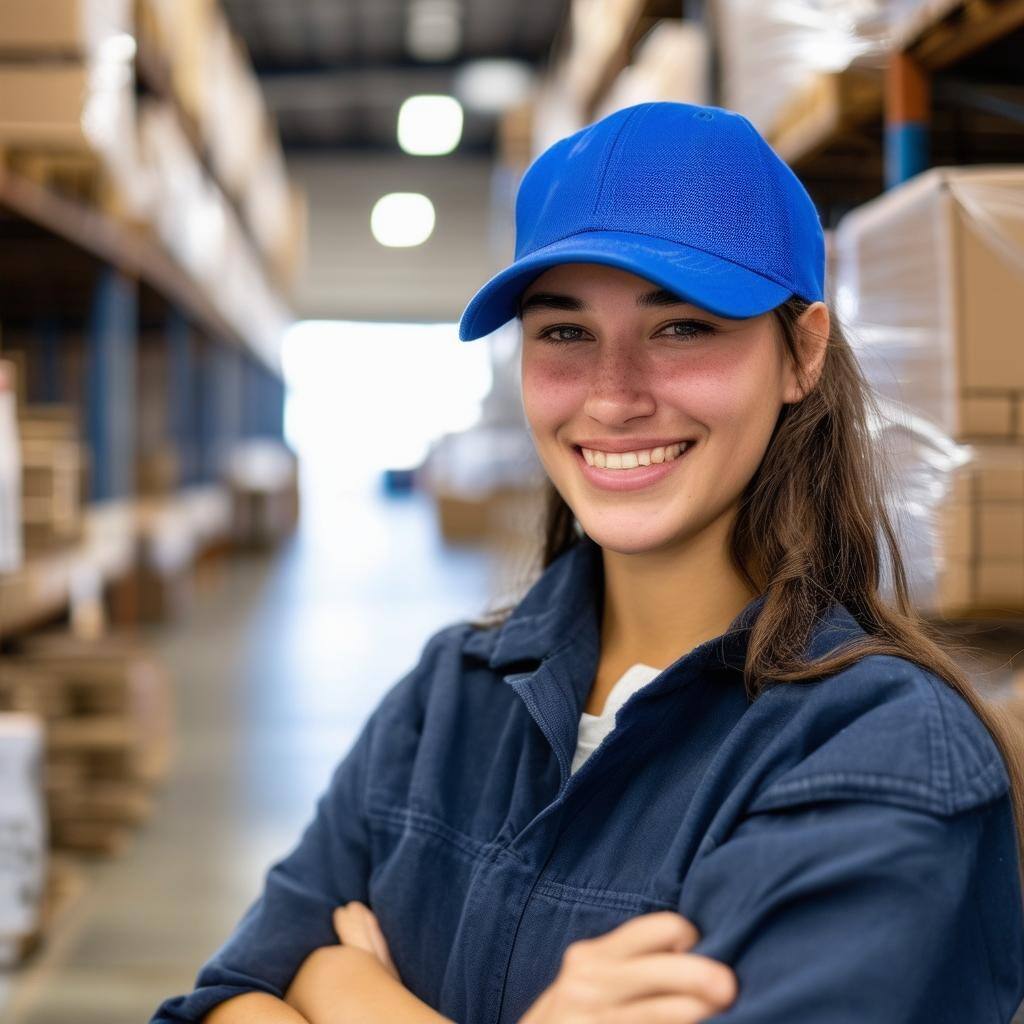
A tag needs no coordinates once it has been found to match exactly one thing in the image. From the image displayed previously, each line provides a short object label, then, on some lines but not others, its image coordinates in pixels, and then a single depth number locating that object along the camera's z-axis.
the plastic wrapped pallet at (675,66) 4.05
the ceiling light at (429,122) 16.34
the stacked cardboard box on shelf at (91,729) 3.94
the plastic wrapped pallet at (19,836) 3.05
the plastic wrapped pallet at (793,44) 2.86
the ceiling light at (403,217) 20.52
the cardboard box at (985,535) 2.28
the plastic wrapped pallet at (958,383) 2.19
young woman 1.07
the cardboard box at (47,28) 4.40
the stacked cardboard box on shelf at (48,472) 4.04
